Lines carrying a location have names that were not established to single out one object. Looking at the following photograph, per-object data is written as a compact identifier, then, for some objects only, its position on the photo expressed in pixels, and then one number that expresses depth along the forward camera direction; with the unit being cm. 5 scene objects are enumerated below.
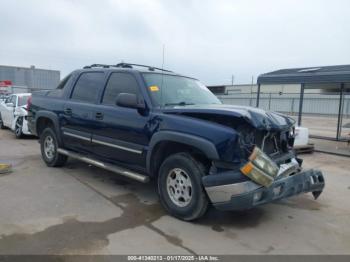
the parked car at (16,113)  995
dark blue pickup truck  337
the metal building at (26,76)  3459
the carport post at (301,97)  1125
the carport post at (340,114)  1175
